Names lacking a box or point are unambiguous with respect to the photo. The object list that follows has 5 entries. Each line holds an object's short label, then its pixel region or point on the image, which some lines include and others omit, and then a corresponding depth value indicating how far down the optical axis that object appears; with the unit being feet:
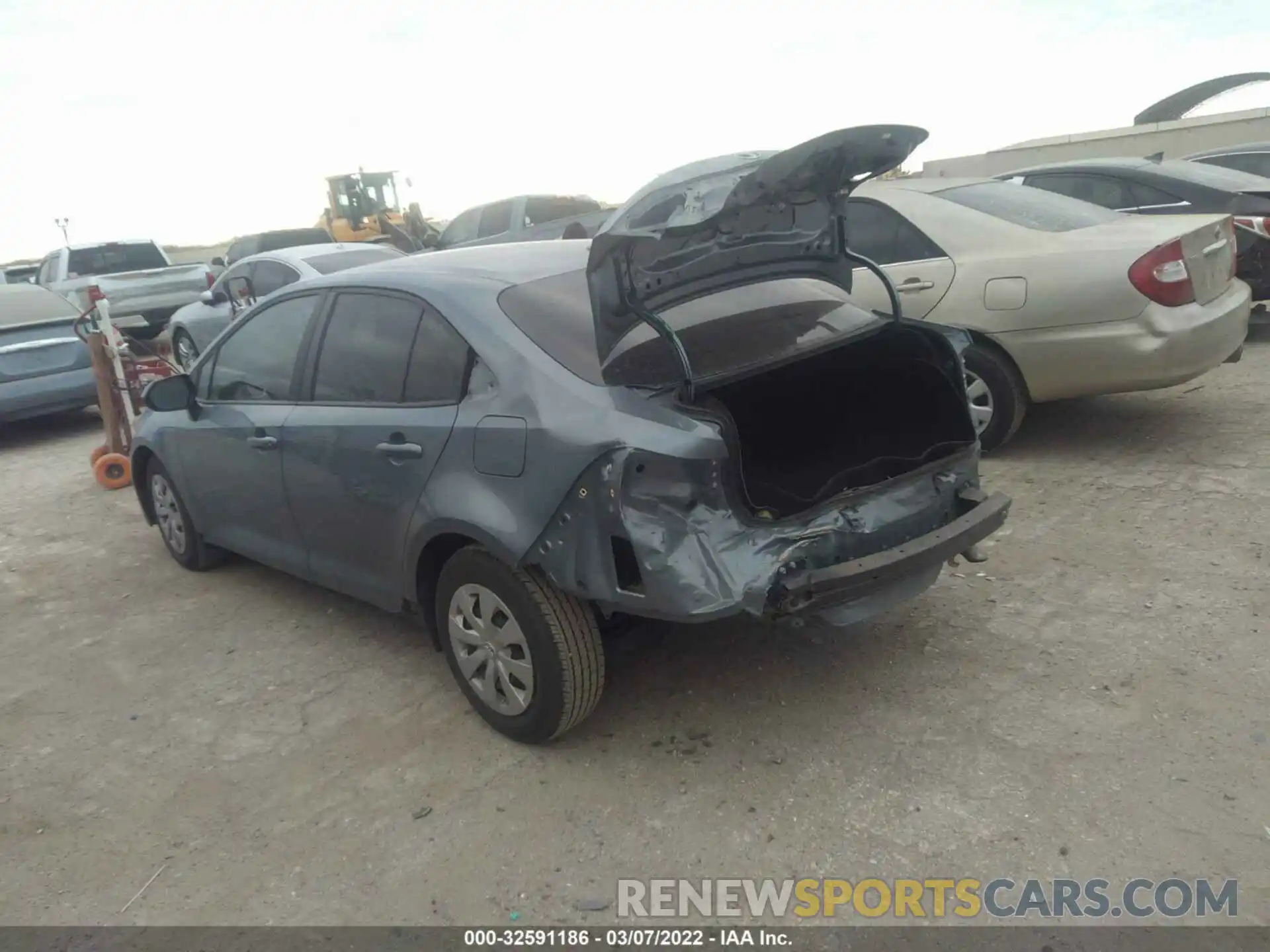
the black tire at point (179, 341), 35.68
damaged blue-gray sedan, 9.02
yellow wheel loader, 71.51
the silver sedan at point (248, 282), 31.83
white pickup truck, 42.55
